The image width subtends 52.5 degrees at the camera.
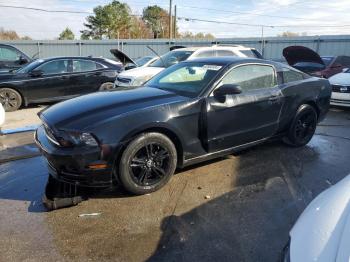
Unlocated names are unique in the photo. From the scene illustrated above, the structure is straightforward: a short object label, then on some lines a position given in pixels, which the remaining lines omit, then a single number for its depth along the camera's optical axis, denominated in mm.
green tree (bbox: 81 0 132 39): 49750
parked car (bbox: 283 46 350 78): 11062
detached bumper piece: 3807
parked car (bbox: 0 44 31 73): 12704
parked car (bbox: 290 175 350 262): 1661
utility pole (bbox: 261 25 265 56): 22078
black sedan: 9430
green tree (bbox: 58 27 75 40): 63625
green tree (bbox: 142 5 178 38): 62281
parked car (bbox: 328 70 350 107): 9219
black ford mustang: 3744
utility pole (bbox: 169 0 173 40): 37884
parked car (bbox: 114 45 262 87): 9719
